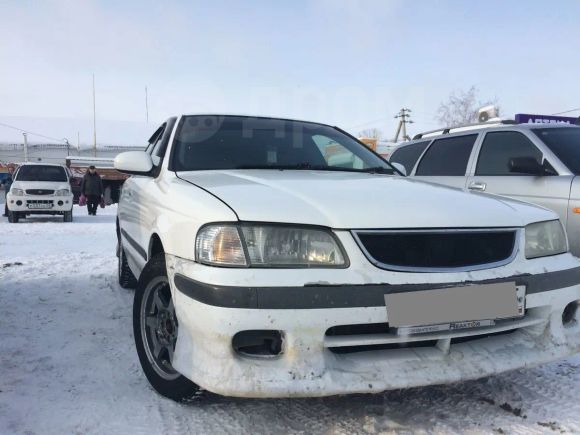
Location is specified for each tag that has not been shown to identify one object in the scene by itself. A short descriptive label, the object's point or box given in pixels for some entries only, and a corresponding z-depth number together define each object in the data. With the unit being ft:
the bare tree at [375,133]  231.89
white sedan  6.12
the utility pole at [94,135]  157.85
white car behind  41.01
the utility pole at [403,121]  160.66
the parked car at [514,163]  14.85
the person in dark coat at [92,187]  48.91
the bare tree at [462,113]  142.39
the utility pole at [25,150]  117.48
